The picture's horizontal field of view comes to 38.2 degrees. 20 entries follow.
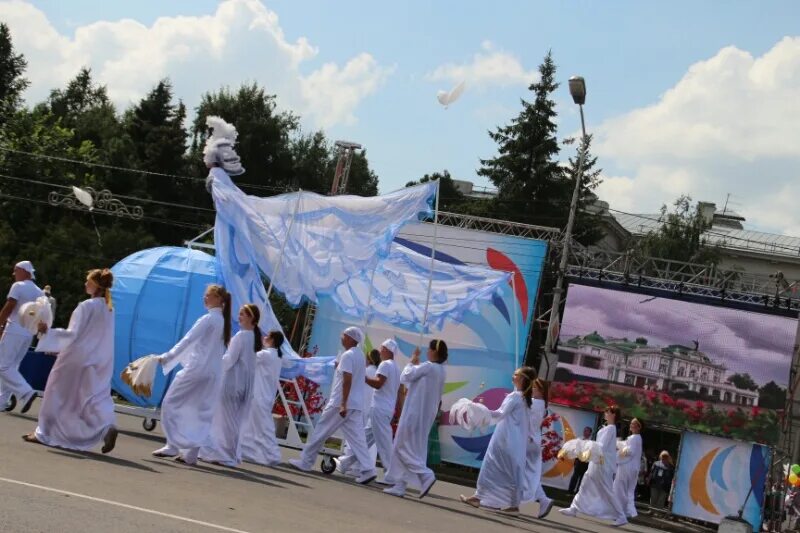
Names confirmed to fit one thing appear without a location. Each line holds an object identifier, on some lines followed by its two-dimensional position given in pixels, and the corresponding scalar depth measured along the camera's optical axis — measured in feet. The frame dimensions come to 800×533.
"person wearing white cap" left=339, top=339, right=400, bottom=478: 50.34
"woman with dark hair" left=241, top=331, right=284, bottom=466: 49.29
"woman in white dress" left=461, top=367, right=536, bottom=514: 47.24
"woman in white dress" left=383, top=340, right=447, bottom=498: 46.93
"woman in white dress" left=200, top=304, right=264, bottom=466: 42.37
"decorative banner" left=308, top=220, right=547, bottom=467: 88.79
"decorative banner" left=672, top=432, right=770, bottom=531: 83.61
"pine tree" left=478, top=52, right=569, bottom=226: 181.16
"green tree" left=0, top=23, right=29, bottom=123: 185.16
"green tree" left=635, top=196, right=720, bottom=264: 177.37
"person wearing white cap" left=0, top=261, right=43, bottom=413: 48.83
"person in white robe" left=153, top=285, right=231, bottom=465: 39.34
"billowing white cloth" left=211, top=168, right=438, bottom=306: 52.26
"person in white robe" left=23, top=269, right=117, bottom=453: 36.32
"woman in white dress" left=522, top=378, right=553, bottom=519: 53.36
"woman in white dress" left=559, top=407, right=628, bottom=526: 62.80
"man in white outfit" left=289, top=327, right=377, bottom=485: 48.01
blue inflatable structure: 56.13
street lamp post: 84.94
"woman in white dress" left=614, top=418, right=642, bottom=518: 65.41
